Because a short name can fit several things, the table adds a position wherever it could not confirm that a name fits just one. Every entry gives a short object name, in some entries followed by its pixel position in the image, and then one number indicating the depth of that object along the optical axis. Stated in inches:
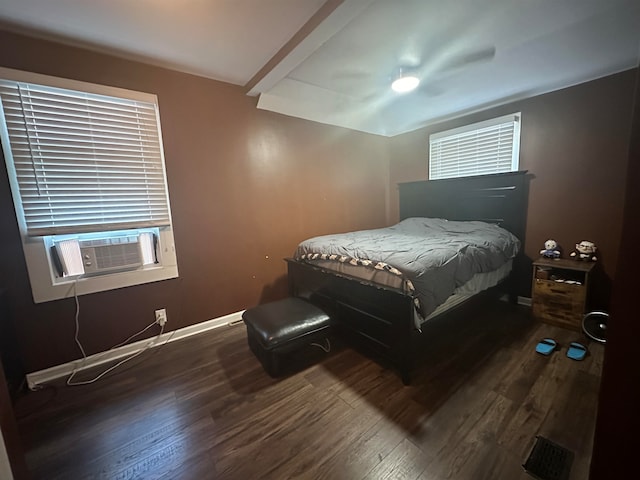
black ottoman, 73.0
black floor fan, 88.0
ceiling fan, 88.6
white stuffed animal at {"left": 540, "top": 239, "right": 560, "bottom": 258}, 106.7
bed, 68.9
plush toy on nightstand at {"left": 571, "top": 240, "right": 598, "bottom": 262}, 99.0
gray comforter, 68.7
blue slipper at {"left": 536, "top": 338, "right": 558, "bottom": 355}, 81.0
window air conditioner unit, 80.9
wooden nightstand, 93.3
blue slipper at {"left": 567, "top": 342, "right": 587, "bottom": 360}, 77.6
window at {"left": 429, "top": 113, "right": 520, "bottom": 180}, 121.2
